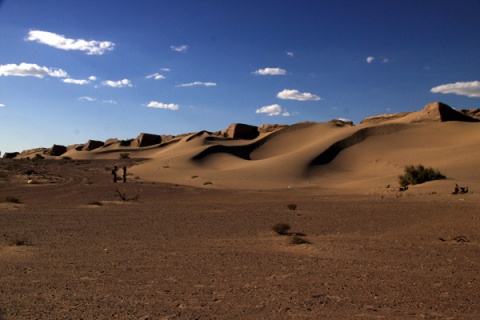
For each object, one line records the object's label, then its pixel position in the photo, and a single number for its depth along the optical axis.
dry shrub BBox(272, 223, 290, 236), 18.78
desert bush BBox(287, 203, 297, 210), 26.73
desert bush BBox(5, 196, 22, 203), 30.42
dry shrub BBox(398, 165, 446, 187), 40.04
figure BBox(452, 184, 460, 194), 31.47
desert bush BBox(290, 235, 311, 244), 16.66
